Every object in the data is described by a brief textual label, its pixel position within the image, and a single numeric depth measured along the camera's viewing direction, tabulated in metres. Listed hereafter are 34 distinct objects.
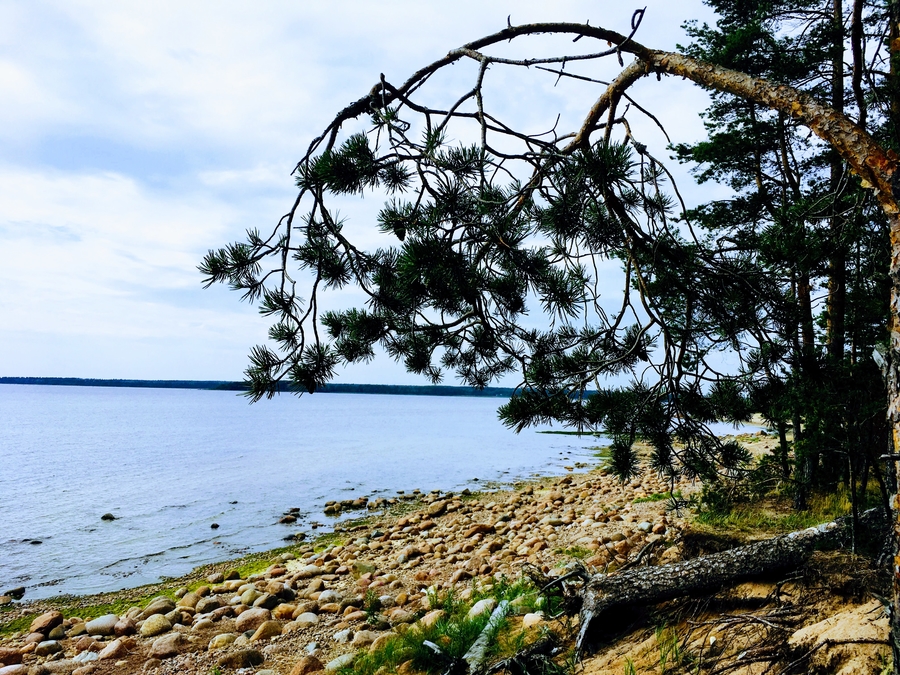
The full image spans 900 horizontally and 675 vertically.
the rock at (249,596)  6.49
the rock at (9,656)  5.43
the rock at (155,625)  5.86
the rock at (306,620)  5.55
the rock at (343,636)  4.94
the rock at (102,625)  6.01
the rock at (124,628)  5.96
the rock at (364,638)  4.74
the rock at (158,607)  6.39
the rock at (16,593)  7.69
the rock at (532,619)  3.96
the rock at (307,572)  7.47
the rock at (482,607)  4.66
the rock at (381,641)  4.37
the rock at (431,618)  4.84
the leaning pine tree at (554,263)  2.54
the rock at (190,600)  6.67
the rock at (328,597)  6.25
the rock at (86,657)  5.33
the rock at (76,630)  6.12
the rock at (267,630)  5.37
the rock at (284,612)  5.92
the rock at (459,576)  6.64
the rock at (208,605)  6.41
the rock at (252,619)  5.74
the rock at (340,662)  4.18
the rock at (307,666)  4.27
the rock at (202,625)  5.82
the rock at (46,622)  6.28
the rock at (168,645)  5.19
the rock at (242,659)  4.68
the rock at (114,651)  5.29
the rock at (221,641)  5.24
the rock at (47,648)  5.67
